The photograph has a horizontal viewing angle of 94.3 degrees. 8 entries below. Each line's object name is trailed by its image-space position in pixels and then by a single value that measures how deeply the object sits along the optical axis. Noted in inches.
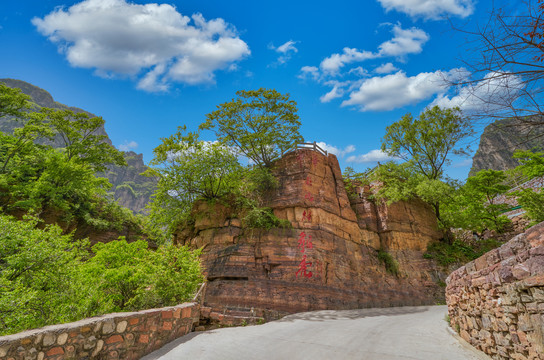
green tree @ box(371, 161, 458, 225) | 834.2
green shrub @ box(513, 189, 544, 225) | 774.4
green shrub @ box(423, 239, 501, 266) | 851.4
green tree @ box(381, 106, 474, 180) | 944.9
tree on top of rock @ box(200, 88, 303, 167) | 833.5
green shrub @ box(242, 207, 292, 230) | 689.0
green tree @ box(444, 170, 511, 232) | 877.8
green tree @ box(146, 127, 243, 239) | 753.0
